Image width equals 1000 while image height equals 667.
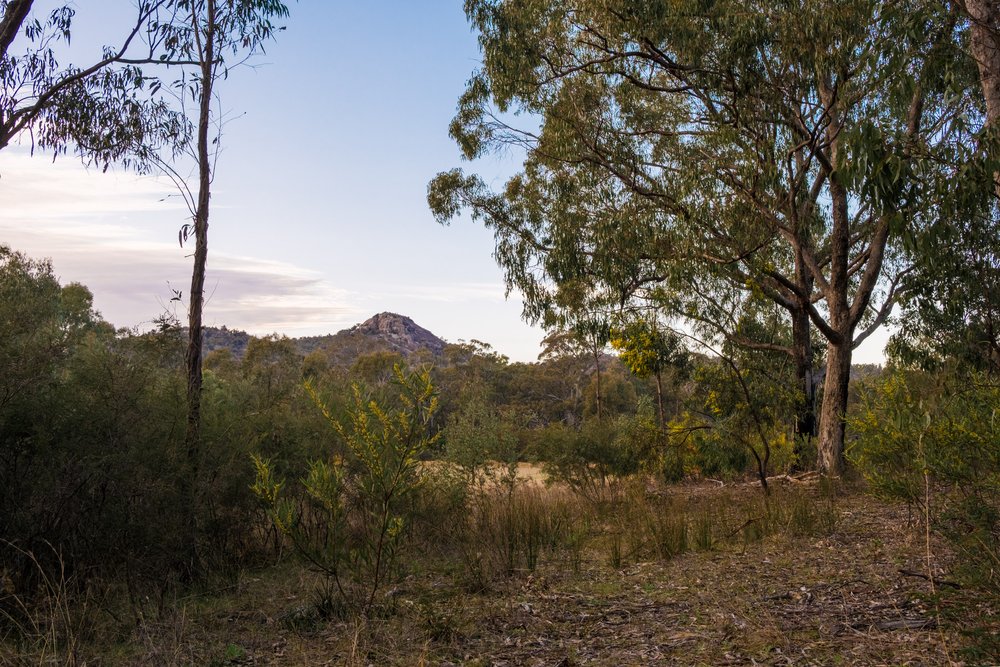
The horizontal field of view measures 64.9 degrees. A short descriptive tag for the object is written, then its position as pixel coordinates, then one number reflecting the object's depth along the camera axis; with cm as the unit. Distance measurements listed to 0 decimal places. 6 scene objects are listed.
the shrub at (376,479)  473
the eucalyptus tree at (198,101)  713
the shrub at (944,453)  527
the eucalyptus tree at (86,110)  1001
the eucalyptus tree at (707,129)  1073
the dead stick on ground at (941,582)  455
